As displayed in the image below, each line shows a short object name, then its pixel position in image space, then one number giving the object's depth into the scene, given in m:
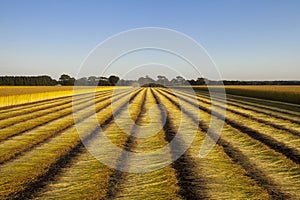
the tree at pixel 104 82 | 117.55
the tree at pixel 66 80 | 126.29
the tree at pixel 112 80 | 134.62
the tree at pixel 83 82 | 87.50
